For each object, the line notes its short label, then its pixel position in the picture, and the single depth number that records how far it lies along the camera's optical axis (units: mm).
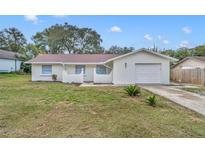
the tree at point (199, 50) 24857
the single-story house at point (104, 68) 11775
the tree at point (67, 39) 26762
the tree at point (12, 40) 31451
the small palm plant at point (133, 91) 6896
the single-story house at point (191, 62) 15026
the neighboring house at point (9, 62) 23027
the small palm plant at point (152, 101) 5445
